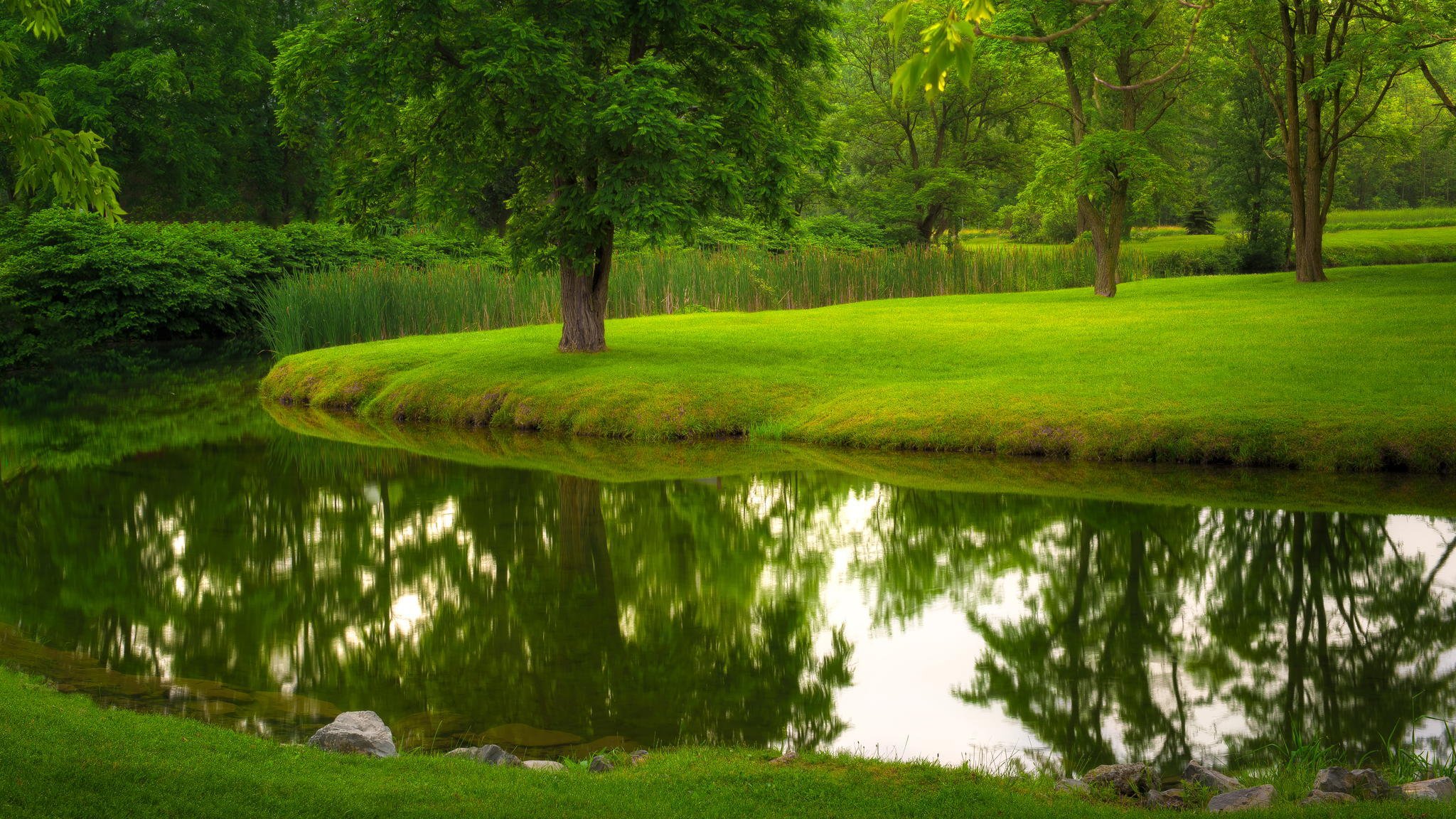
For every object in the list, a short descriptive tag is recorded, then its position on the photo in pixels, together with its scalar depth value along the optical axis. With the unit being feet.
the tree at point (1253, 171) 137.69
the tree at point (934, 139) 148.25
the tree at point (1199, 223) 188.24
